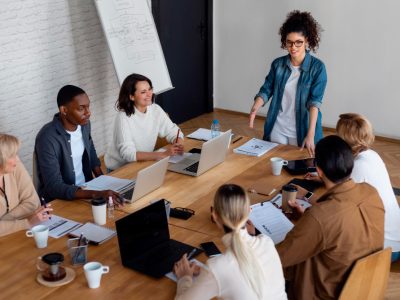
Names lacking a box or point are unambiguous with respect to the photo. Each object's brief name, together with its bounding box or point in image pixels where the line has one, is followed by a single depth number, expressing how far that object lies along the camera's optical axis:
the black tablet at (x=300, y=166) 3.40
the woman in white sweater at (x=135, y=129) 3.66
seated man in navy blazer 3.13
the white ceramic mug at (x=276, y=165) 3.37
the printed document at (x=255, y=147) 3.74
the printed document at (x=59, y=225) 2.66
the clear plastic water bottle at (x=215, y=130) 3.92
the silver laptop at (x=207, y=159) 3.28
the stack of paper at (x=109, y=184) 3.16
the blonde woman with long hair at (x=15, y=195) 2.69
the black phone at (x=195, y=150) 3.75
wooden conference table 2.19
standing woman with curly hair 3.94
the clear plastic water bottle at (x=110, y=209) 2.84
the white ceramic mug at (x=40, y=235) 2.50
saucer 2.22
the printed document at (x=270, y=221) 2.63
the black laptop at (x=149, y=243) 2.33
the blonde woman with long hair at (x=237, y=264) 1.94
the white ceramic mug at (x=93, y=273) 2.18
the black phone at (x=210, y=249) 2.47
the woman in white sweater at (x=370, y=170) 2.86
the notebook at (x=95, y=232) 2.58
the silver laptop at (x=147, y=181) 2.92
